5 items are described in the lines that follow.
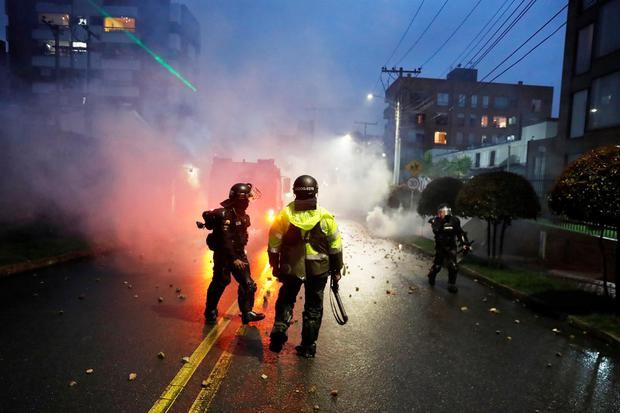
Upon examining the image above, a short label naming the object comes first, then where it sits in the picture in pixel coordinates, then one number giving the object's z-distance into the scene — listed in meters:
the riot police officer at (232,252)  6.04
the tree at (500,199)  12.24
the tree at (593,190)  7.13
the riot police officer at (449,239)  9.27
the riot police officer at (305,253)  4.99
